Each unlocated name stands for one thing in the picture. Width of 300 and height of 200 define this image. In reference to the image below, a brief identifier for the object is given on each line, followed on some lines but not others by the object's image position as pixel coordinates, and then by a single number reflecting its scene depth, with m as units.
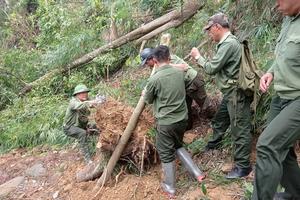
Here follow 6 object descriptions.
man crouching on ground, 6.36
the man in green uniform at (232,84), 4.49
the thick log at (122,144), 5.47
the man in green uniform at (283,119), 3.14
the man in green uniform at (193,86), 5.82
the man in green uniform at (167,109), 4.84
